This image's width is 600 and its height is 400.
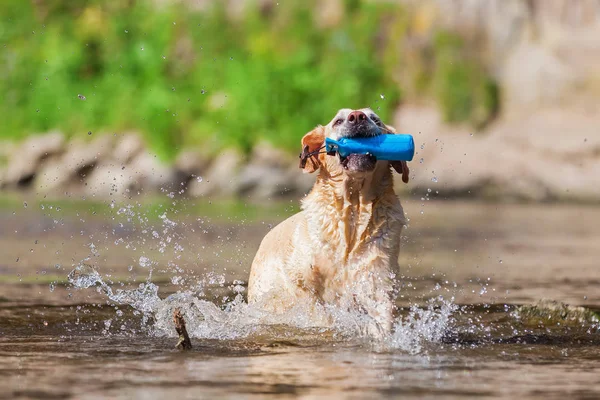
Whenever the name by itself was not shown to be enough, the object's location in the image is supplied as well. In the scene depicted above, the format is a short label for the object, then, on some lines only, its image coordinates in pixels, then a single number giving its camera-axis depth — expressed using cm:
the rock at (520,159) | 2850
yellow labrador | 885
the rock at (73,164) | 3306
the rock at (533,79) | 3091
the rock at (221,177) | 3088
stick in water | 751
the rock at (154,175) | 3215
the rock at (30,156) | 3397
